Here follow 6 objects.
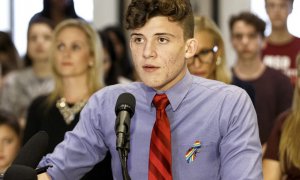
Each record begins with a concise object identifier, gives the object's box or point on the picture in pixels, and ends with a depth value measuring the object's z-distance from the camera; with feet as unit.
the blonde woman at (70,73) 23.70
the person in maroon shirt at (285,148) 20.06
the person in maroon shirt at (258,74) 27.32
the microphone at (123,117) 12.67
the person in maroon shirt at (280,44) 30.65
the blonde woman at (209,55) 22.01
